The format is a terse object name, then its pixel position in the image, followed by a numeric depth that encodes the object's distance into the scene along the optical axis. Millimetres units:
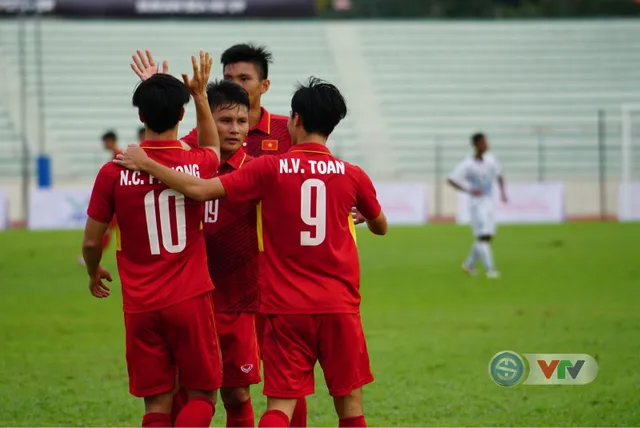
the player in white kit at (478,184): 33687
